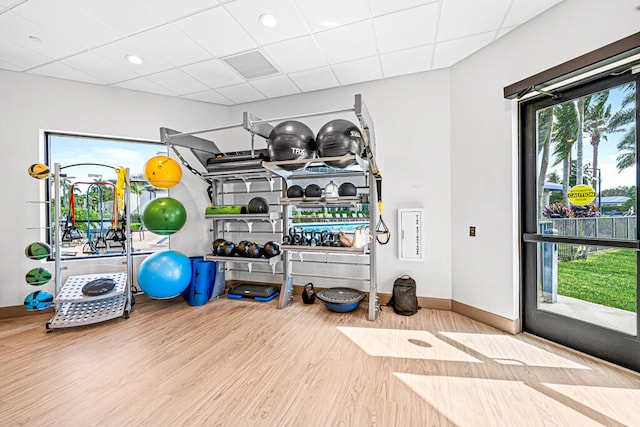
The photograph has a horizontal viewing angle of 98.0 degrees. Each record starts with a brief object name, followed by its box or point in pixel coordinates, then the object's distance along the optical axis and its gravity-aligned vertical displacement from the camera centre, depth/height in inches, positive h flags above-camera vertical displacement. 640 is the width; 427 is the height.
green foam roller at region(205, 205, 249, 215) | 160.2 +1.9
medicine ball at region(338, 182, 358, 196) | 139.3 +11.1
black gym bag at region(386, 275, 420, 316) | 139.8 -44.3
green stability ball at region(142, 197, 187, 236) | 147.3 -1.1
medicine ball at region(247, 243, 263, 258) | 157.2 -21.6
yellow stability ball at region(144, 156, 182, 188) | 144.1 +22.3
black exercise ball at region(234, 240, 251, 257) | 159.1 -20.8
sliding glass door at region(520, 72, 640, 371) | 91.5 -3.1
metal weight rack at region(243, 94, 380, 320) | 123.3 +6.3
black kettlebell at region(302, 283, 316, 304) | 158.7 -47.2
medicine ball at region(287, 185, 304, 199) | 146.5 +10.8
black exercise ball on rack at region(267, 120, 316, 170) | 124.3 +31.8
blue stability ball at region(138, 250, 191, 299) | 140.1 -31.2
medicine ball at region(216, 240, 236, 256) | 160.9 -20.8
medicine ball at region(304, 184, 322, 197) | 142.5 +10.9
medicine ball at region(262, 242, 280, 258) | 159.0 -21.4
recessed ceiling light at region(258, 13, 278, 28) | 105.2 +74.6
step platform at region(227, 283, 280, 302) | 165.5 -47.9
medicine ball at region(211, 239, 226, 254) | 163.4 -18.4
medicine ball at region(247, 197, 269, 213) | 158.1 +3.9
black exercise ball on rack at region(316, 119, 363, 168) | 119.5 +31.3
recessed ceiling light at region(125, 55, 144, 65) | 131.4 +74.7
